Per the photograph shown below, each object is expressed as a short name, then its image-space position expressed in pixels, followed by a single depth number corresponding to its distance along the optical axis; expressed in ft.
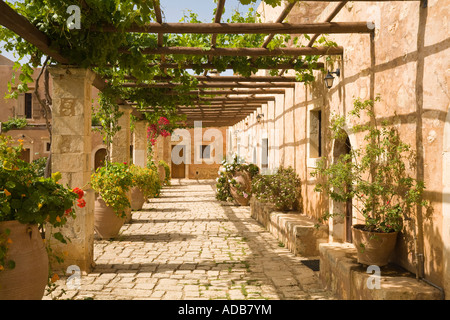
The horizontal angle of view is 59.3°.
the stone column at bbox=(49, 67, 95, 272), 16.56
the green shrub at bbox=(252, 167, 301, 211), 25.26
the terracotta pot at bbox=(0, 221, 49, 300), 9.28
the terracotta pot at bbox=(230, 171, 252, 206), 39.24
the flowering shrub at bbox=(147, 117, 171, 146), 51.16
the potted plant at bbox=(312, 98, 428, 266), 11.95
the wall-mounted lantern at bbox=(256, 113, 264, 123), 39.21
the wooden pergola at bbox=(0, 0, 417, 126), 12.45
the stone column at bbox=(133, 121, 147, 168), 41.68
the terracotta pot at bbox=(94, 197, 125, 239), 22.79
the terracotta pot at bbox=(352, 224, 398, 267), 12.15
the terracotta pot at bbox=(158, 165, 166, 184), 61.93
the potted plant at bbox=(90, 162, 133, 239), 22.58
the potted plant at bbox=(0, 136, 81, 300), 9.32
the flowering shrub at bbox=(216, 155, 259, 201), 39.19
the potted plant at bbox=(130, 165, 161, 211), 33.17
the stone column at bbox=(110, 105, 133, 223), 30.68
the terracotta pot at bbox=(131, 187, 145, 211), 35.32
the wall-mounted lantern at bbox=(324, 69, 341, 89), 18.23
